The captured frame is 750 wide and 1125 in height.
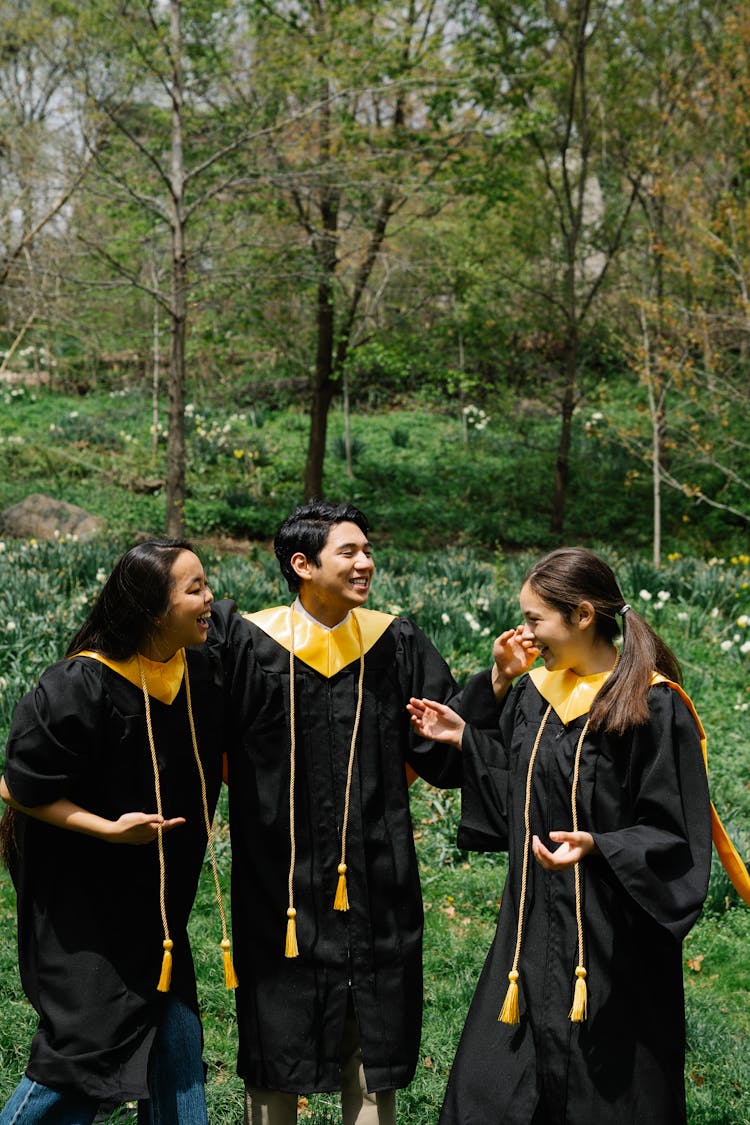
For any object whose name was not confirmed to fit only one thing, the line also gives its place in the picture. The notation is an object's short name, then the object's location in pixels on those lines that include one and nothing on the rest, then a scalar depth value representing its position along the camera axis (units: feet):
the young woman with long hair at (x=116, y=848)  7.75
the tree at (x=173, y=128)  25.12
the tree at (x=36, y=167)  26.91
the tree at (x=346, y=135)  27.99
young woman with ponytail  7.59
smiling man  8.54
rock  31.12
